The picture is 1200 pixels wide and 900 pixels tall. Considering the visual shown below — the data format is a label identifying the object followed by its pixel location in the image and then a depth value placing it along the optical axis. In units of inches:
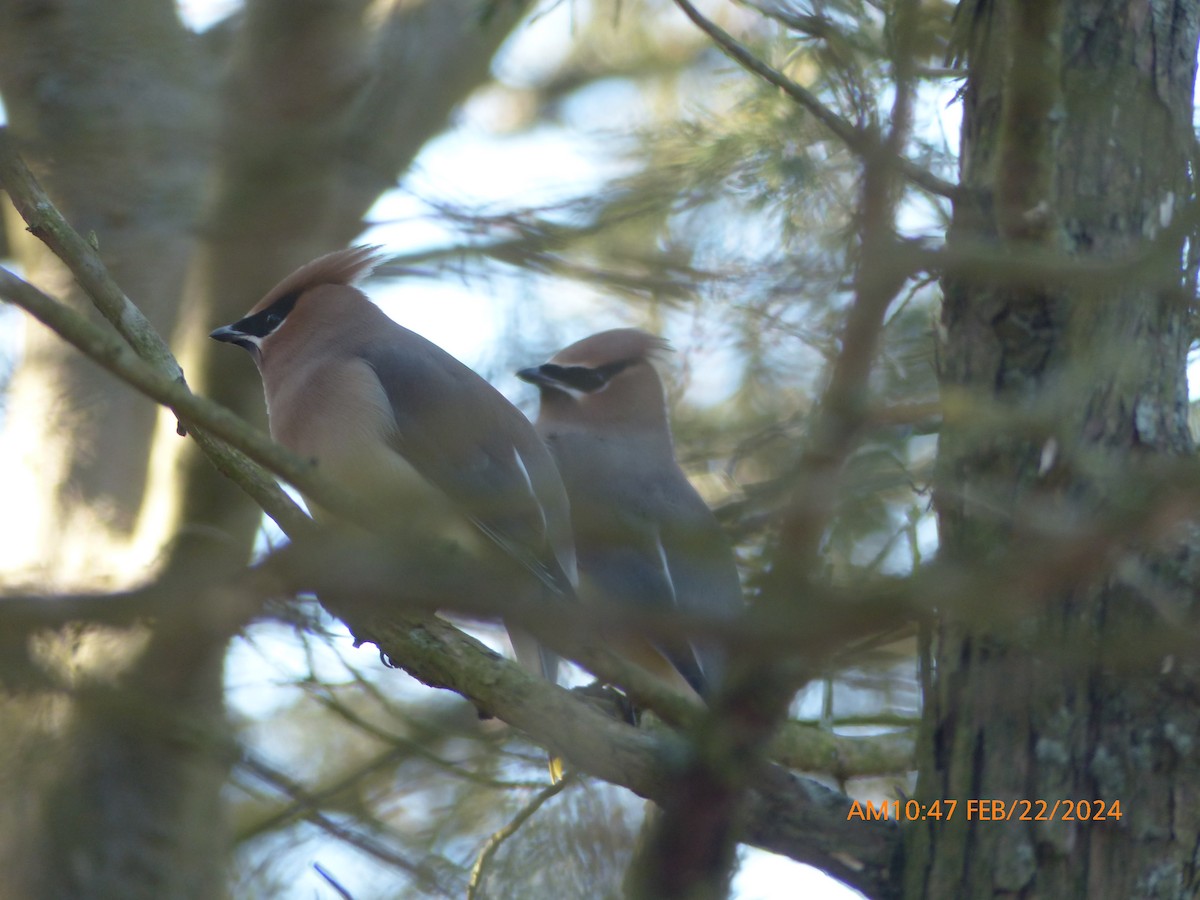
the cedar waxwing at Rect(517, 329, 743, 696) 333.4
